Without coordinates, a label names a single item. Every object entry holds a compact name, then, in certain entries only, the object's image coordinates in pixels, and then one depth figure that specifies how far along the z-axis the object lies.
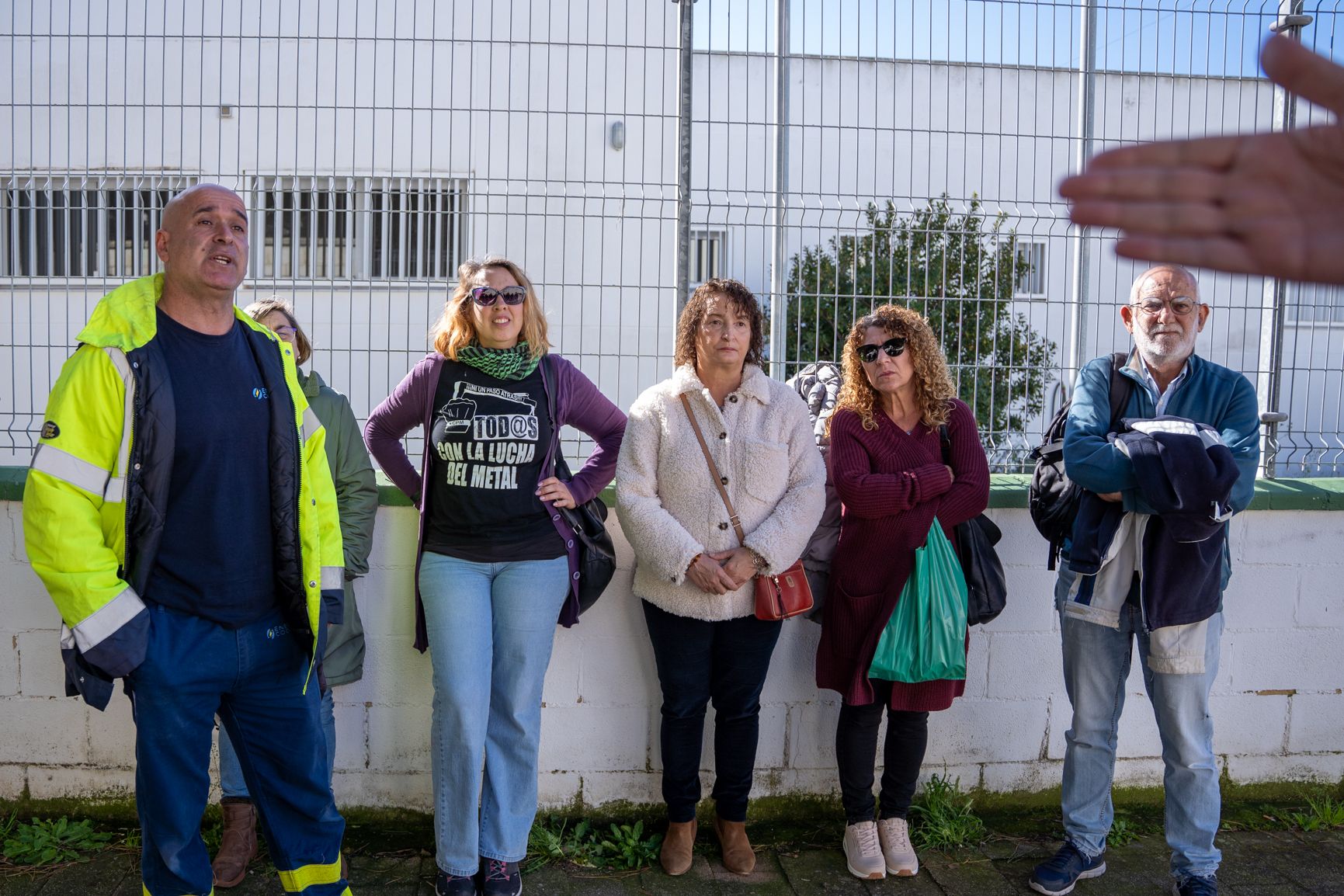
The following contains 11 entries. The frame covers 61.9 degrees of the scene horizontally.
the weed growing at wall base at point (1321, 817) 4.22
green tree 4.42
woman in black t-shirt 3.50
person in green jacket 3.64
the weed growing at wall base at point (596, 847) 3.84
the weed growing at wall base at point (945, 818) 4.00
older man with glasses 3.39
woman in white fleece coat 3.57
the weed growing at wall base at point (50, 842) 3.75
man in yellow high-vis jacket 2.65
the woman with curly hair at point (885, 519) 3.62
